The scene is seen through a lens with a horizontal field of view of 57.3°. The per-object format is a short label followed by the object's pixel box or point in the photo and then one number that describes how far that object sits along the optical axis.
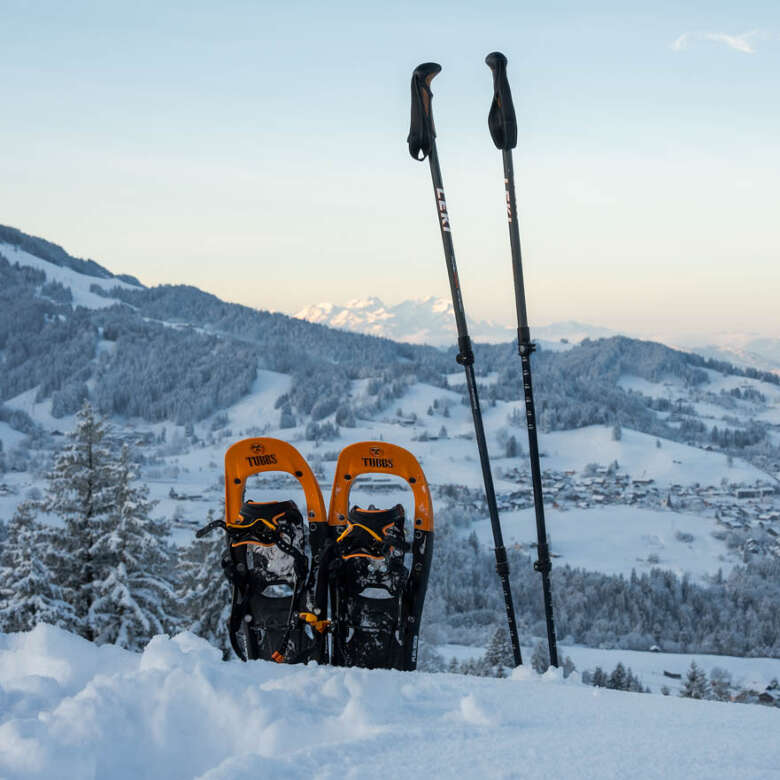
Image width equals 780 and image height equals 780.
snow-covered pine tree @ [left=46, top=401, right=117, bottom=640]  15.74
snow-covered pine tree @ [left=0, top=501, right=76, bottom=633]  14.55
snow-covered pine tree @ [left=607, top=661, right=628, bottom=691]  30.05
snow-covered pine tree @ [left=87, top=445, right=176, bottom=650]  15.11
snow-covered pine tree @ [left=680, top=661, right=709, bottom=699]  29.47
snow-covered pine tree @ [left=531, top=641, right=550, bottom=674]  25.02
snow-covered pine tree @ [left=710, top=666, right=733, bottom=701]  37.70
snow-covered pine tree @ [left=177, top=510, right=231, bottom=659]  18.03
